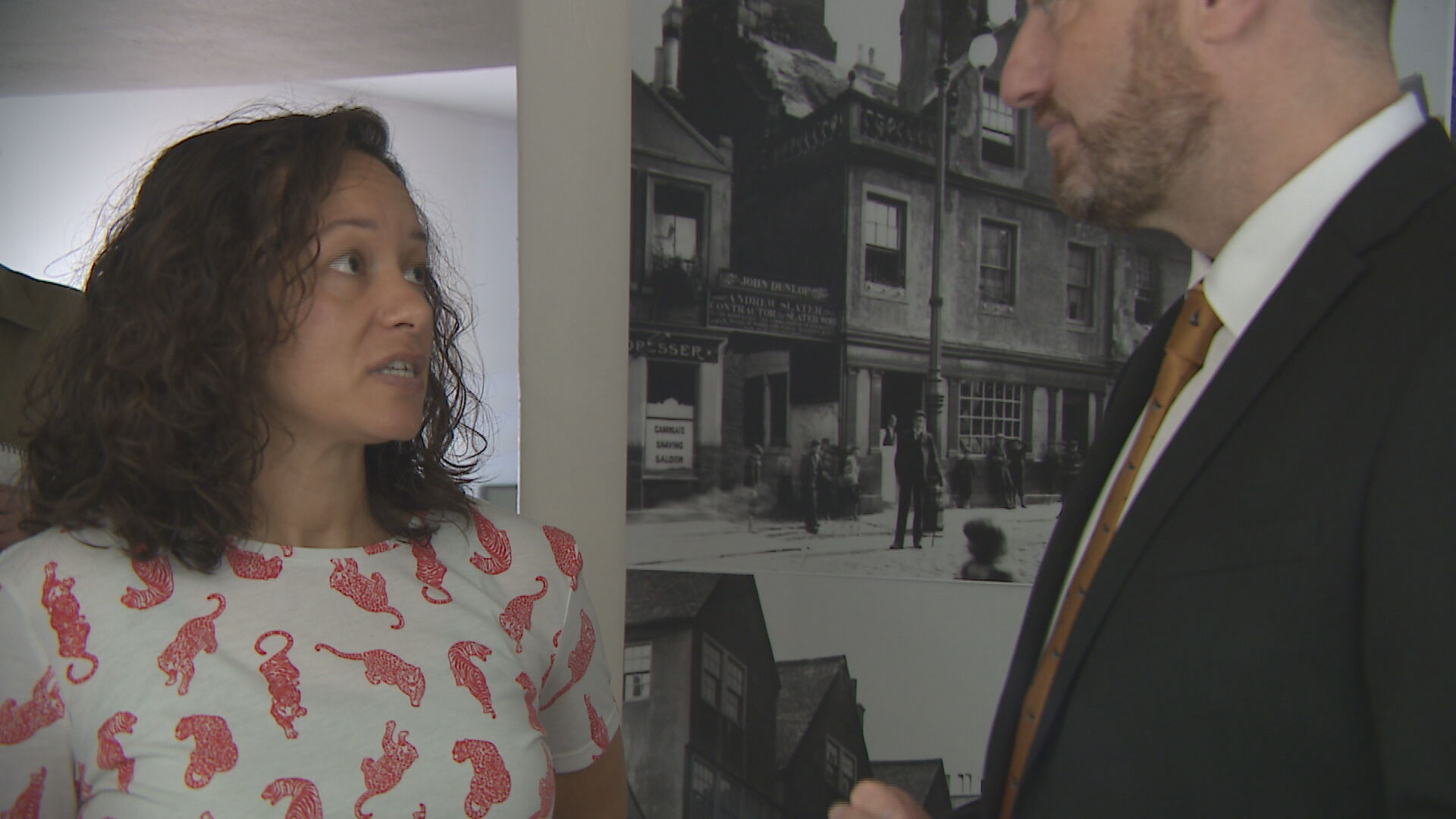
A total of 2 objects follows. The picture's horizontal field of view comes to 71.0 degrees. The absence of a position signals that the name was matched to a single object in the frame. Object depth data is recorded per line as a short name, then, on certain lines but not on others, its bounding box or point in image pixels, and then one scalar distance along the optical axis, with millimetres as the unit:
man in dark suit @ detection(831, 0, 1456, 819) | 796
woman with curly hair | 1185
